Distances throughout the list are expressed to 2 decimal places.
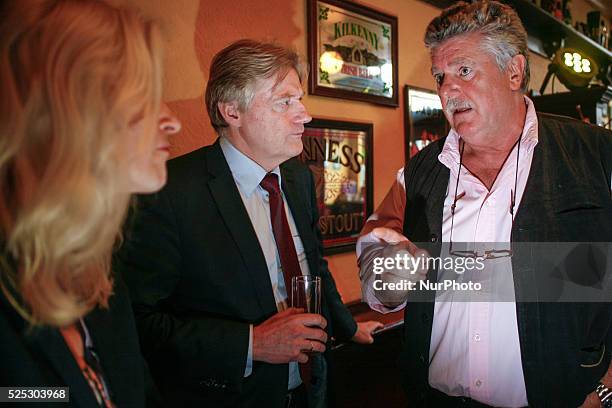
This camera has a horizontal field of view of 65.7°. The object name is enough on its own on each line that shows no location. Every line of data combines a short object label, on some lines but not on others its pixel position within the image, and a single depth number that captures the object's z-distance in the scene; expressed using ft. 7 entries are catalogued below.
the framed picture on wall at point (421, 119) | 9.82
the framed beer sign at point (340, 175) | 7.87
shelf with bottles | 11.81
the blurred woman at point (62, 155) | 2.38
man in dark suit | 4.62
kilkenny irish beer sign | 7.67
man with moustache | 4.60
